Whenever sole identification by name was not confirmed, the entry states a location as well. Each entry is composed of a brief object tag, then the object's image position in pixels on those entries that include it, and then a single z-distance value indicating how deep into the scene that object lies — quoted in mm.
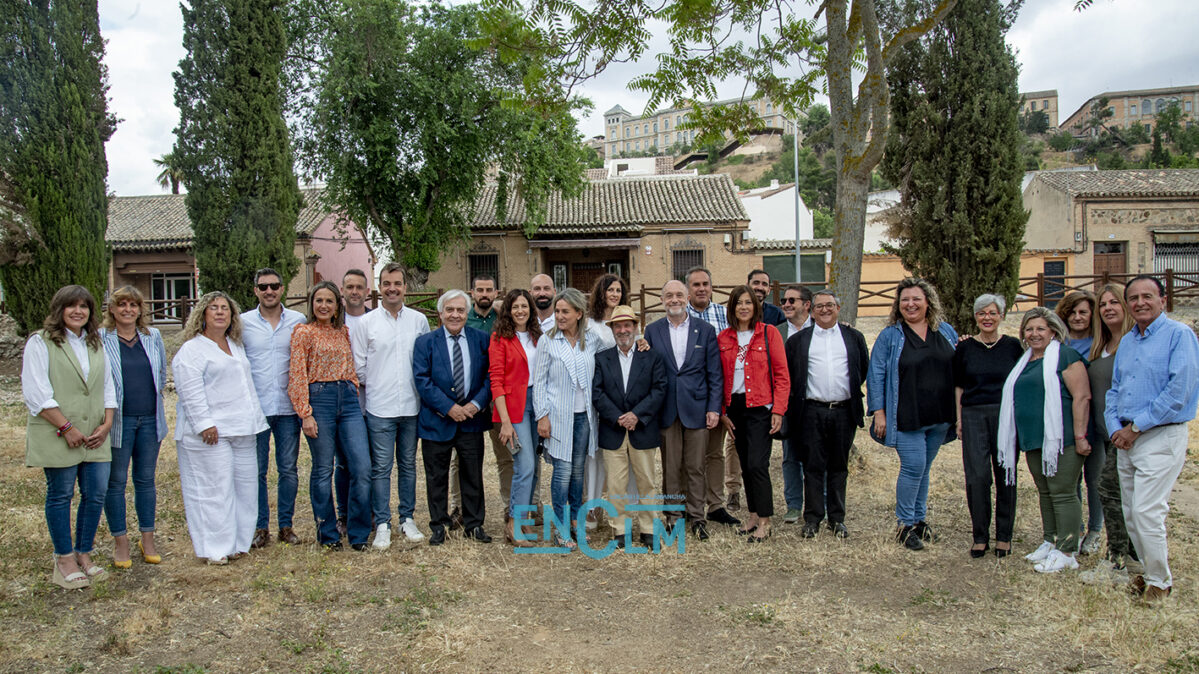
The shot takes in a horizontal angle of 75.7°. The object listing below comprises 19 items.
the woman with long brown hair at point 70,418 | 4285
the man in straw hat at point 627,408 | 5094
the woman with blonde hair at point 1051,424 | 4465
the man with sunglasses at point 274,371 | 5008
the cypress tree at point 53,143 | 13172
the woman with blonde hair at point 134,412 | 4660
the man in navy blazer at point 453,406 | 5117
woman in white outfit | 4699
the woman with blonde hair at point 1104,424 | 4352
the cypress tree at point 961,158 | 9773
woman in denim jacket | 4941
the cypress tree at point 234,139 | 15383
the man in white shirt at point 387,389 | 5145
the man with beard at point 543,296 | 5664
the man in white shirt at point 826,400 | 5180
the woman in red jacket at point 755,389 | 5203
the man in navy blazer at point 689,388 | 5180
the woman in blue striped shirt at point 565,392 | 5129
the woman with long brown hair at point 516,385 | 5141
